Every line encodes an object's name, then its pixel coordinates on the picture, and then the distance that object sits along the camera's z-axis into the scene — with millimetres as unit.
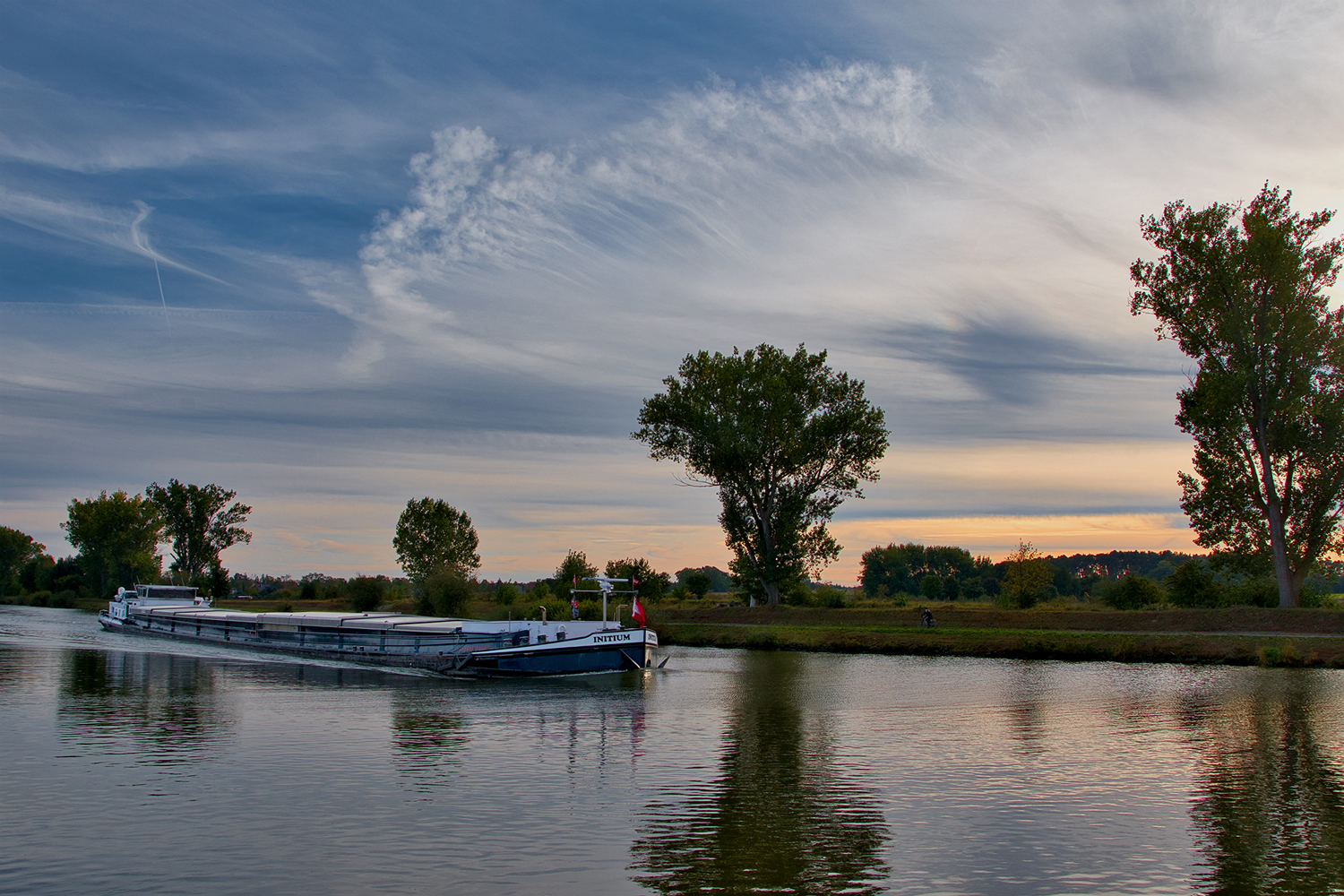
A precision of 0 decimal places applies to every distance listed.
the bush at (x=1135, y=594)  68062
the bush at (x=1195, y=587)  62938
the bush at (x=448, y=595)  92062
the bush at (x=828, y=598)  75362
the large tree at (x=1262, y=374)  53000
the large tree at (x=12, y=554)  167500
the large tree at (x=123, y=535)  139000
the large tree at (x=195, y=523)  133125
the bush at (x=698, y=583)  99250
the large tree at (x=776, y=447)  72938
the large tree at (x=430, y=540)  113000
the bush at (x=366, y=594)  102812
